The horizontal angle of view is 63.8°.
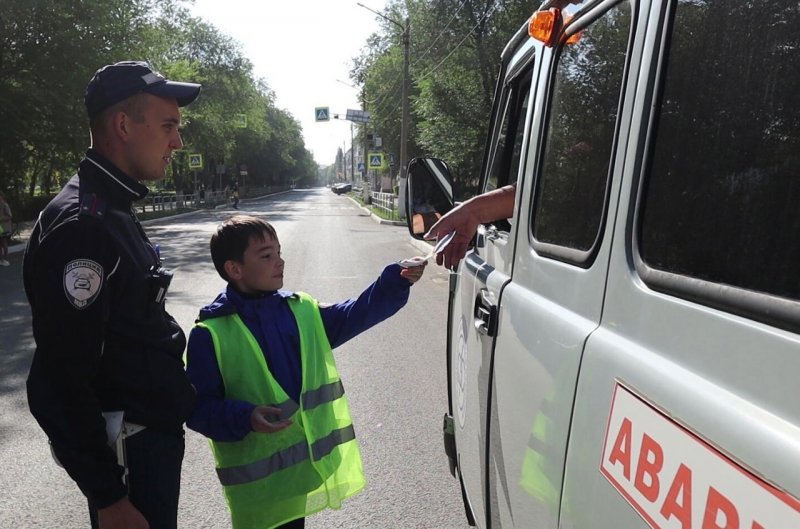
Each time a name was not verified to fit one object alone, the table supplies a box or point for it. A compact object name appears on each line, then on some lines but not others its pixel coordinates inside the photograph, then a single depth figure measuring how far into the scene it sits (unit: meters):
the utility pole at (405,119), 24.16
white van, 0.86
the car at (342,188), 88.76
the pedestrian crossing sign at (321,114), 36.72
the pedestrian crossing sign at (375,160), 33.69
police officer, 1.53
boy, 2.05
